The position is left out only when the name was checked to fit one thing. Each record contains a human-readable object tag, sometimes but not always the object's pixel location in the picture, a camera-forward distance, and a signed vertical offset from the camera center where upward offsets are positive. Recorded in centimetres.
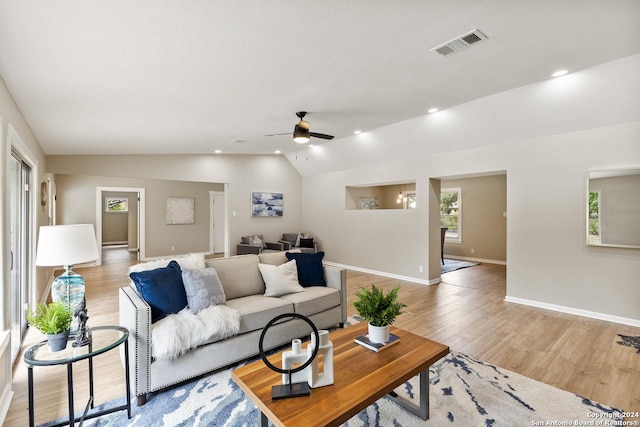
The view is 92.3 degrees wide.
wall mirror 355 +6
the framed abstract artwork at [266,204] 773 +26
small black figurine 187 -71
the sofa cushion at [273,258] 342 -50
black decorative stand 143 -84
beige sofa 210 -91
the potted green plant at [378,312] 197 -63
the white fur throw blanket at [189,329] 212 -84
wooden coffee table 135 -87
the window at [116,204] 1111 +39
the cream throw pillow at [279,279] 313 -68
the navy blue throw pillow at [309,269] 344 -62
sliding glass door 291 -31
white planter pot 196 -77
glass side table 163 -79
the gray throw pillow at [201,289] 253 -63
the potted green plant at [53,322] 174 -61
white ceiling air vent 223 +130
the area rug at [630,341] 301 -130
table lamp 208 -27
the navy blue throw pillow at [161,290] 237 -60
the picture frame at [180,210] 860 +12
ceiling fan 389 +105
